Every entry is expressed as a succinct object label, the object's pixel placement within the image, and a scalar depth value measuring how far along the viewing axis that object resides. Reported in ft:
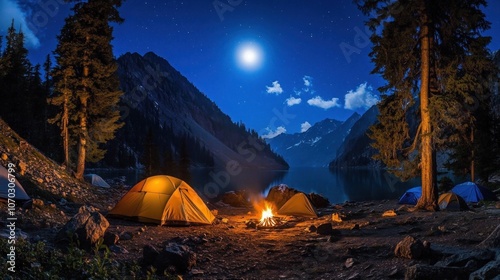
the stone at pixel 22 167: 50.80
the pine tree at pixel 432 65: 51.78
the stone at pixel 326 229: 42.39
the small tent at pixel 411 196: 84.69
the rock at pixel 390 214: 54.82
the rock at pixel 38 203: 40.17
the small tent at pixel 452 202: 60.34
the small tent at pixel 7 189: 37.65
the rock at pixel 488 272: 18.24
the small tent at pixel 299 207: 69.16
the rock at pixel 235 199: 99.96
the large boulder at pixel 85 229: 29.55
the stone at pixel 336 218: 56.70
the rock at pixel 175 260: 27.94
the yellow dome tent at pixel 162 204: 47.47
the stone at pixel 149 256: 28.30
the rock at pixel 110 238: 32.00
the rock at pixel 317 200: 96.97
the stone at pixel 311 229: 46.44
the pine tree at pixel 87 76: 75.41
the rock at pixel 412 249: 27.04
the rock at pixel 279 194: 96.32
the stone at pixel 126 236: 35.84
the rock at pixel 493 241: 25.40
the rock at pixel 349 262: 28.19
